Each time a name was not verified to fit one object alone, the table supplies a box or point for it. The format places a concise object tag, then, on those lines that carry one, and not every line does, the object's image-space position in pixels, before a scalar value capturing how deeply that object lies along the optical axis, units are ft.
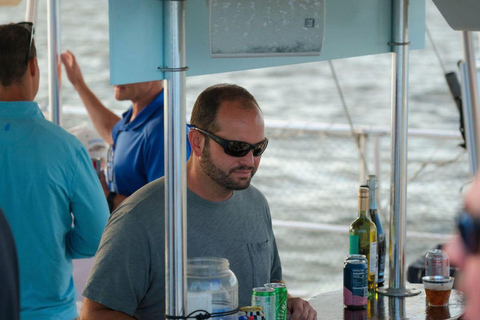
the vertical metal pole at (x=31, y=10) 21.87
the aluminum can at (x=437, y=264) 14.21
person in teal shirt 15.12
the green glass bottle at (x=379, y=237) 14.65
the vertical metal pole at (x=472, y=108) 22.49
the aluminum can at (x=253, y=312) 10.27
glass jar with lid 9.67
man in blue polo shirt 18.69
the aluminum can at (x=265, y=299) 10.98
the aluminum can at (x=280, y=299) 11.55
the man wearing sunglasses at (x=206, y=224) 12.30
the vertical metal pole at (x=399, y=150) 14.64
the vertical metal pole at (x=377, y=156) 27.43
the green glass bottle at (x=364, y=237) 14.30
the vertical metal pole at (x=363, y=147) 26.47
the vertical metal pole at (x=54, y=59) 18.99
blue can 13.26
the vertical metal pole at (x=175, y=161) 9.36
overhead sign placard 10.46
